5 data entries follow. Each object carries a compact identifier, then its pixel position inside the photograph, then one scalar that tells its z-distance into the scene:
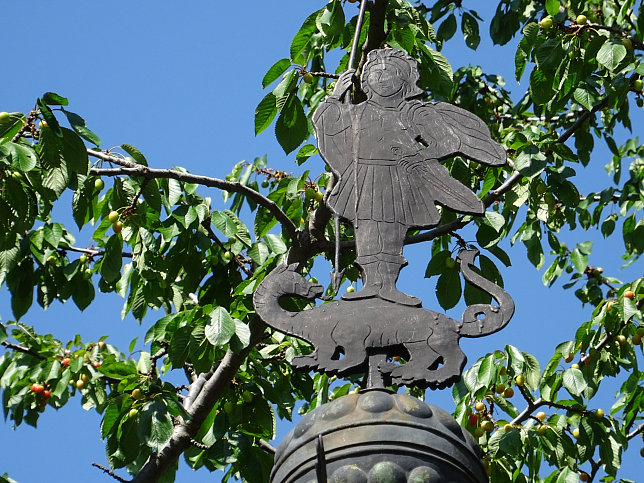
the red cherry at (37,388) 11.71
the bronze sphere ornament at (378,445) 4.23
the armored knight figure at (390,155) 5.35
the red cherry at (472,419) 10.70
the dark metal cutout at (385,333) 4.81
